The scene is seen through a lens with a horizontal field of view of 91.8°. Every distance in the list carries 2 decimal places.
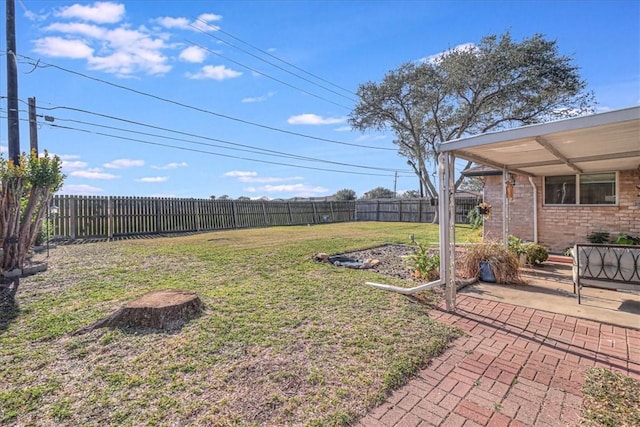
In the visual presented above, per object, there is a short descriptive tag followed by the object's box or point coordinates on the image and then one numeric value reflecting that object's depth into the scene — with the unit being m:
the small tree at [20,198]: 5.17
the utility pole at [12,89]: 8.28
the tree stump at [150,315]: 3.27
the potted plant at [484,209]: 7.78
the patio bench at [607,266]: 4.00
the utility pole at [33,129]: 9.84
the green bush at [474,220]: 14.29
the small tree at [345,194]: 39.18
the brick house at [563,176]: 3.63
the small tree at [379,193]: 42.47
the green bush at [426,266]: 5.33
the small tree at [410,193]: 40.71
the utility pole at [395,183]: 41.46
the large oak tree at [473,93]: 15.39
